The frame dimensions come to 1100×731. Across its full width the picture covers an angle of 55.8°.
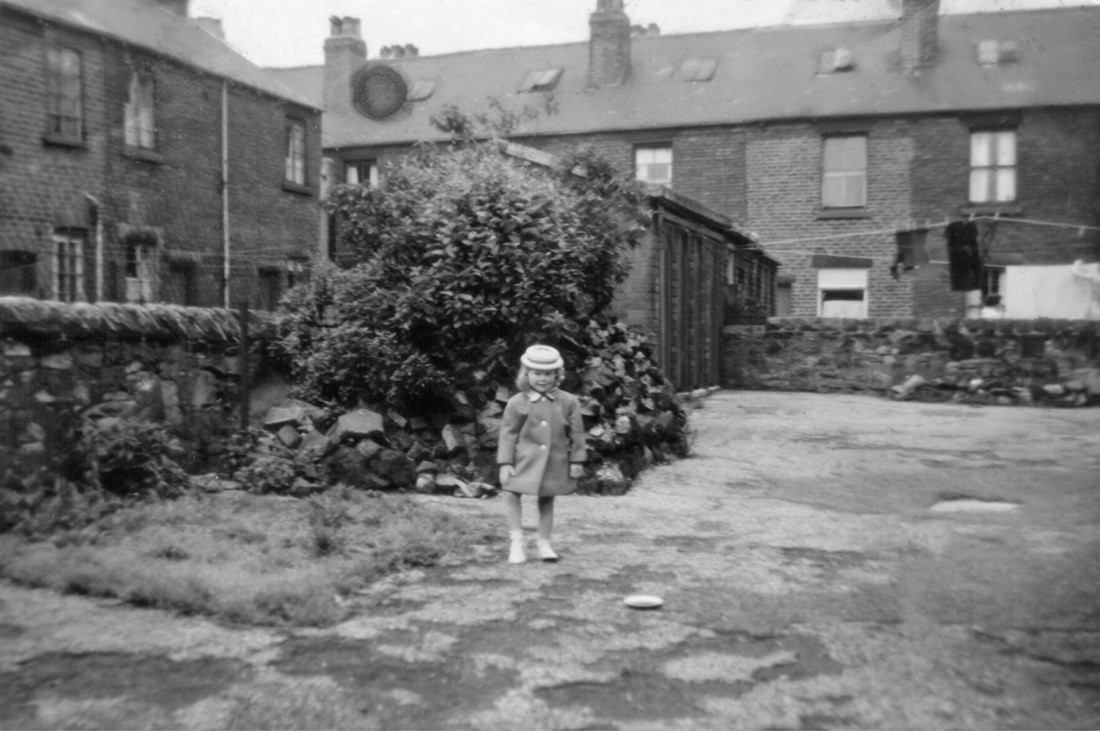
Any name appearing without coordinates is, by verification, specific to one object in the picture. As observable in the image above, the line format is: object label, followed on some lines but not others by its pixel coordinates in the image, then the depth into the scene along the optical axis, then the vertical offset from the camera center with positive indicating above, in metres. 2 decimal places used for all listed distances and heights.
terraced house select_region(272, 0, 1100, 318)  25.67 +5.43
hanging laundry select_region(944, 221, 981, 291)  23.73 +1.97
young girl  6.49 -0.61
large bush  9.82 +0.48
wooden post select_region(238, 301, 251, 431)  9.23 -0.20
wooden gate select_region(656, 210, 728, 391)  15.89 +0.73
